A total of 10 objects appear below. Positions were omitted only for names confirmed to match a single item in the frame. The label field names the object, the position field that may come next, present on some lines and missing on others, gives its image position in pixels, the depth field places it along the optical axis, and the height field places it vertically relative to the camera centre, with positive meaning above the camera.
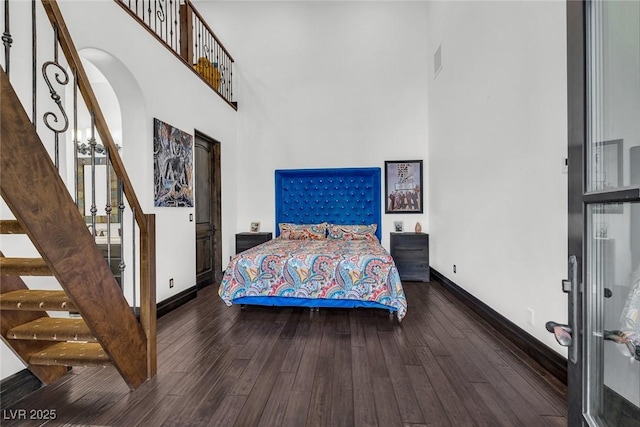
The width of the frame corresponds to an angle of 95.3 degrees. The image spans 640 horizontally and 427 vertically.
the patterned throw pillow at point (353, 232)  4.70 -0.31
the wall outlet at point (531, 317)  2.18 -0.79
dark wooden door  4.25 +0.06
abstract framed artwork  3.16 +0.57
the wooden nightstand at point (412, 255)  4.64 -0.68
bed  3.06 -0.69
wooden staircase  1.17 -0.32
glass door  0.78 +0.01
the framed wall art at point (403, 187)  5.05 +0.45
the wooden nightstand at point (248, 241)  4.96 -0.46
